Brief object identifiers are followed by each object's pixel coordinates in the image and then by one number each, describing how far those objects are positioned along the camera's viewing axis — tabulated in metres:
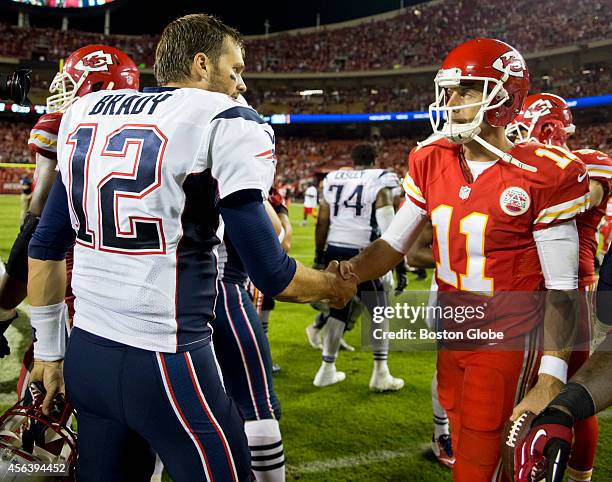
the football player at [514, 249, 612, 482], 1.38
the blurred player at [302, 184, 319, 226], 15.14
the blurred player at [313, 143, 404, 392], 4.61
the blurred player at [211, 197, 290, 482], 2.38
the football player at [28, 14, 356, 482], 1.43
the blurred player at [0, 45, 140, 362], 2.42
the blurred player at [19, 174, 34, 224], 10.63
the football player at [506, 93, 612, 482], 2.37
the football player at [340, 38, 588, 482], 1.88
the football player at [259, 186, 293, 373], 2.82
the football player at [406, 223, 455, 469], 2.56
